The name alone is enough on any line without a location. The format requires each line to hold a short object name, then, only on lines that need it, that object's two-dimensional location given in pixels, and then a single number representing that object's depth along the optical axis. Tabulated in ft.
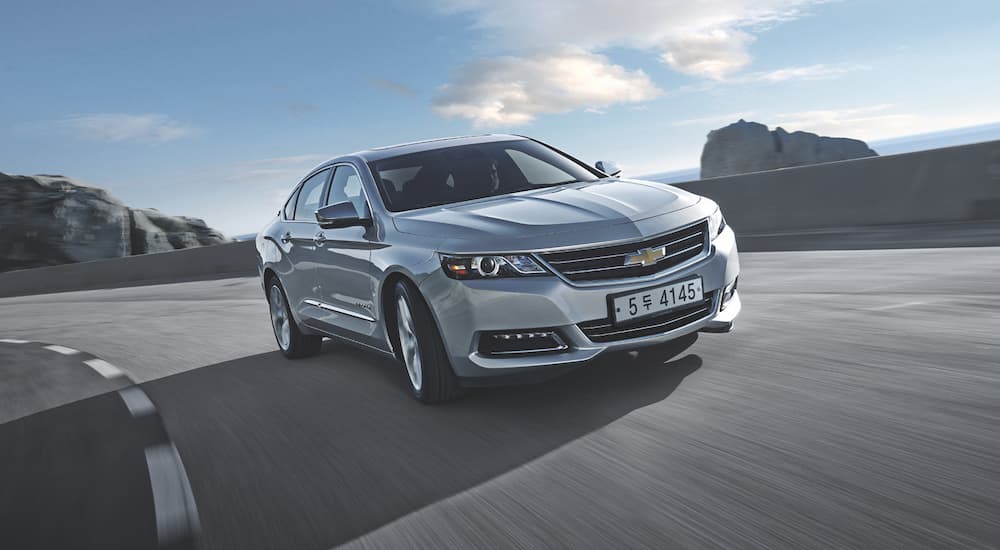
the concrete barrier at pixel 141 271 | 74.59
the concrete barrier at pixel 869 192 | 35.45
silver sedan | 14.32
